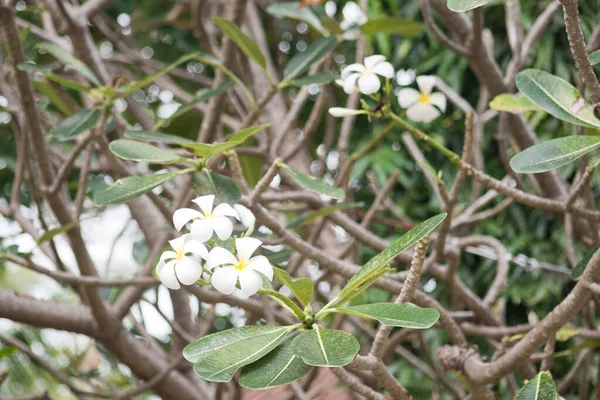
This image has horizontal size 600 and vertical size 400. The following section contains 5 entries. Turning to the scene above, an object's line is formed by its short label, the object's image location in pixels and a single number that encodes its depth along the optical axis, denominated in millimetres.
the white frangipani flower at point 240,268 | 1831
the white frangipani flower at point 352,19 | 2567
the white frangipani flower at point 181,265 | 1839
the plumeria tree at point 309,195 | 1878
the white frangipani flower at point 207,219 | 1870
